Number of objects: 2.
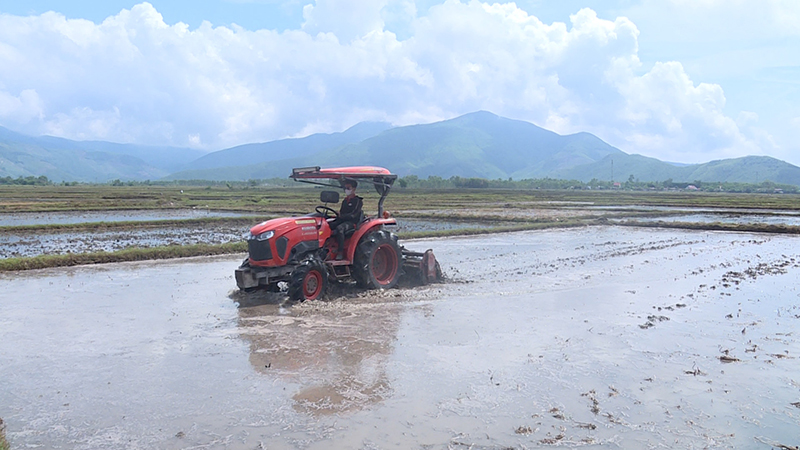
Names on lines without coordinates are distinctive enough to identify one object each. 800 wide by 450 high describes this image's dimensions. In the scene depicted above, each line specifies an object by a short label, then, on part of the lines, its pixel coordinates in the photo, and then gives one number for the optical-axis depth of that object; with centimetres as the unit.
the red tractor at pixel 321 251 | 989
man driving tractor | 1081
